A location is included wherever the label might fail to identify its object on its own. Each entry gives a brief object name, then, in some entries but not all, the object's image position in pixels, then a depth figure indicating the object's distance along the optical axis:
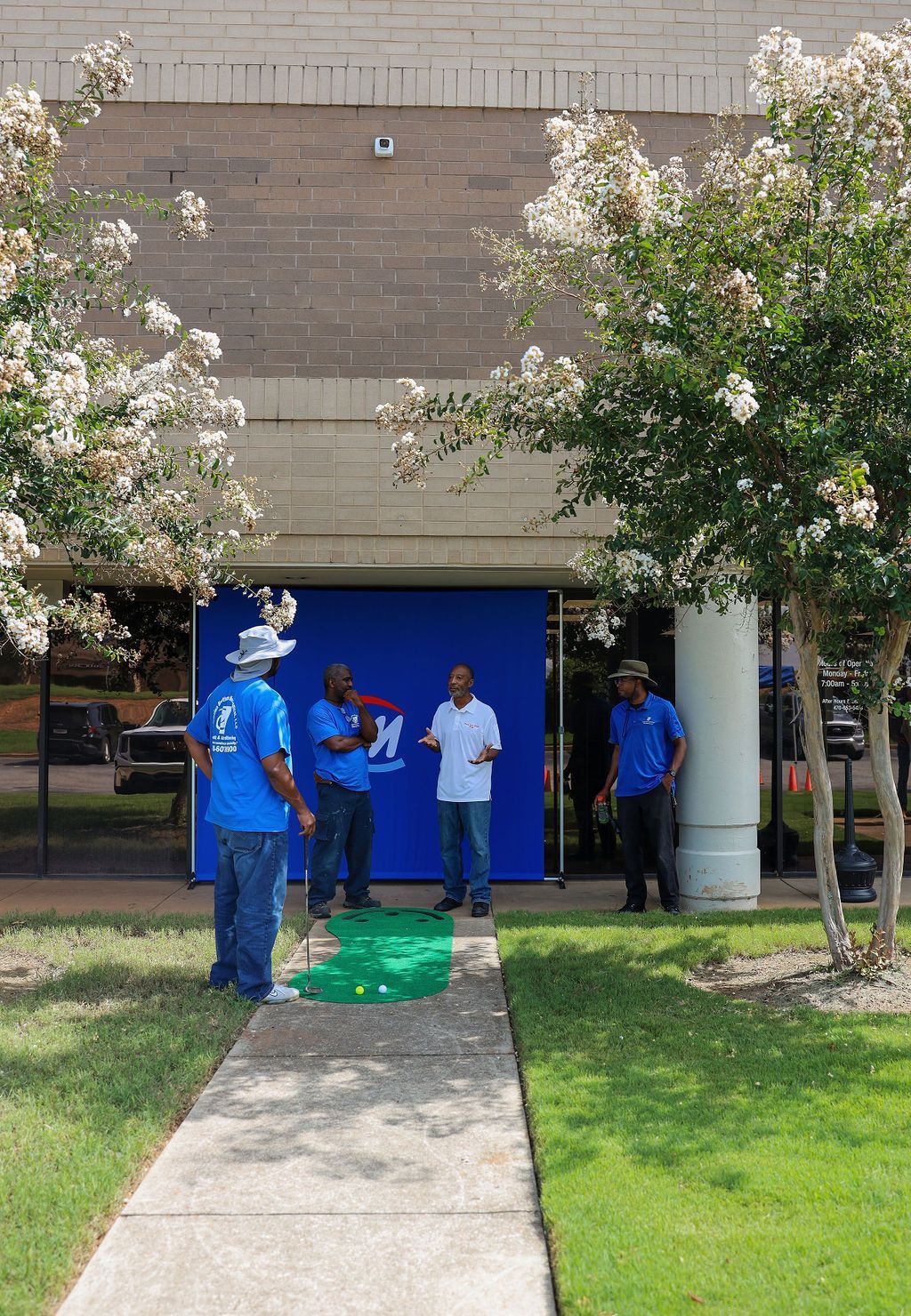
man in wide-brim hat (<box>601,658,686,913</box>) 8.69
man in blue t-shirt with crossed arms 8.39
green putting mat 6.48
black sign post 8.84
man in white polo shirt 8.69
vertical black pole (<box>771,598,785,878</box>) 10.10
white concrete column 8.89
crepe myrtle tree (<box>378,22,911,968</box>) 5.54
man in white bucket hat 5.97
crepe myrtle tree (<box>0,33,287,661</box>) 5.25
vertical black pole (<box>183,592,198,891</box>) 9.92
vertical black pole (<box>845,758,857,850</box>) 8.86
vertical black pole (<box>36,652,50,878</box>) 10.14
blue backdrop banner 9.90
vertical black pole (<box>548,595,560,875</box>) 10.01
